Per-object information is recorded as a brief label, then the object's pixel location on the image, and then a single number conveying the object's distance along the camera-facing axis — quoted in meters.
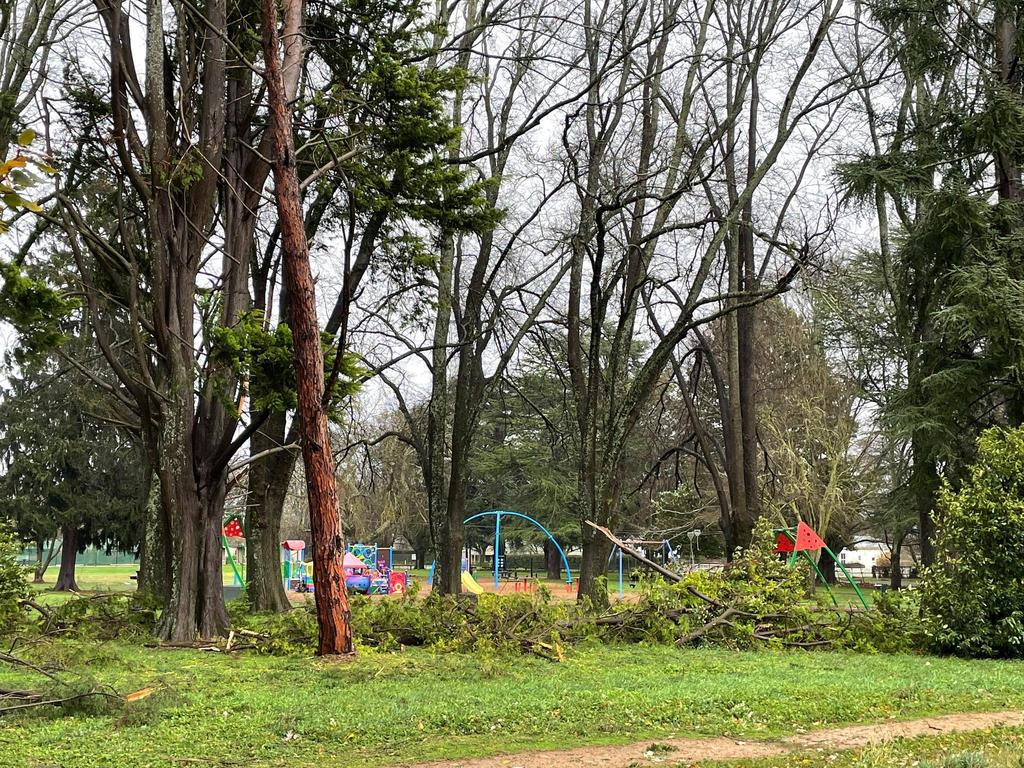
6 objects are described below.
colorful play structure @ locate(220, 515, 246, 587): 27.39
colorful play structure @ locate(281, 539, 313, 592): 30.10
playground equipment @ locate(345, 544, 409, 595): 27.92
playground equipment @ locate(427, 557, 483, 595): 24.73
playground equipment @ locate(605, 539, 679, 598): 28.02
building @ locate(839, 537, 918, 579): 42.69
